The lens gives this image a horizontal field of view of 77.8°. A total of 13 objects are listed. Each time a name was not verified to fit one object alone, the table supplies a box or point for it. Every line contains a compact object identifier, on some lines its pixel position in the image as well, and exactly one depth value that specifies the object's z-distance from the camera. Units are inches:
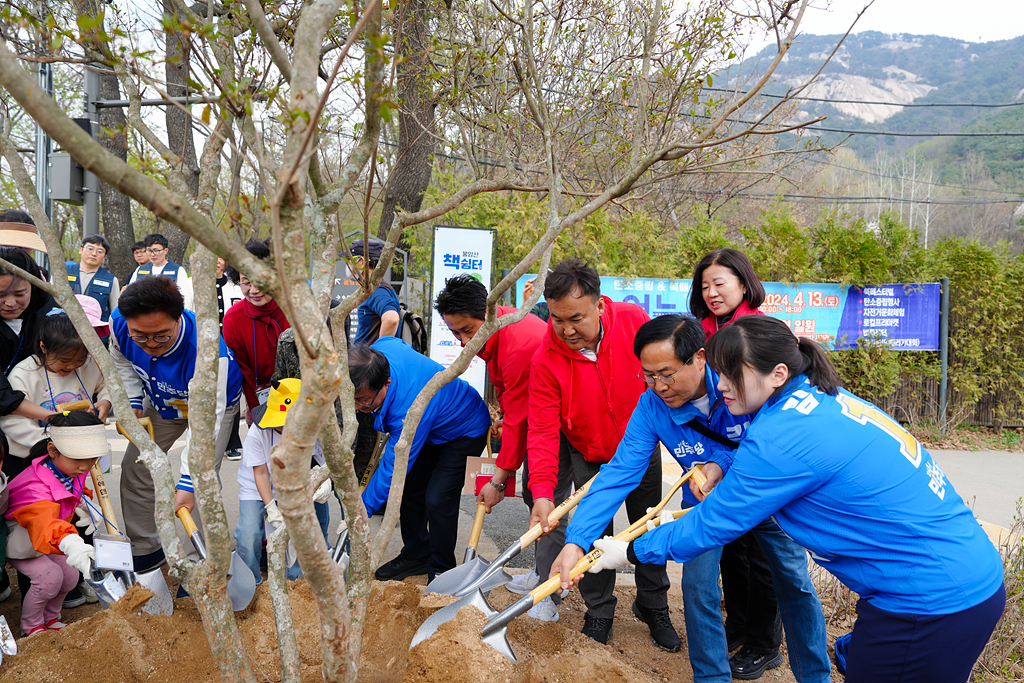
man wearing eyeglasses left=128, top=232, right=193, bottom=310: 219.0
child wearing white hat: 109.8
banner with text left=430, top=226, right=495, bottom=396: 262.5
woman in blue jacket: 67.8
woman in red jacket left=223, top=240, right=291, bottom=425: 150.1
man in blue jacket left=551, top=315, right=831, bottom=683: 92.7
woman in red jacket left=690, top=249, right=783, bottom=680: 111.7
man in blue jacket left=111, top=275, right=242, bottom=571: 115.7
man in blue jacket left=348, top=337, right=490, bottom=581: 126.6
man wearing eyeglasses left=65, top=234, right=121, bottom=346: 212.5
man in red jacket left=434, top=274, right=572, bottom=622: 124.2
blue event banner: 282.5
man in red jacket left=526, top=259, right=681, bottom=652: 116.0
